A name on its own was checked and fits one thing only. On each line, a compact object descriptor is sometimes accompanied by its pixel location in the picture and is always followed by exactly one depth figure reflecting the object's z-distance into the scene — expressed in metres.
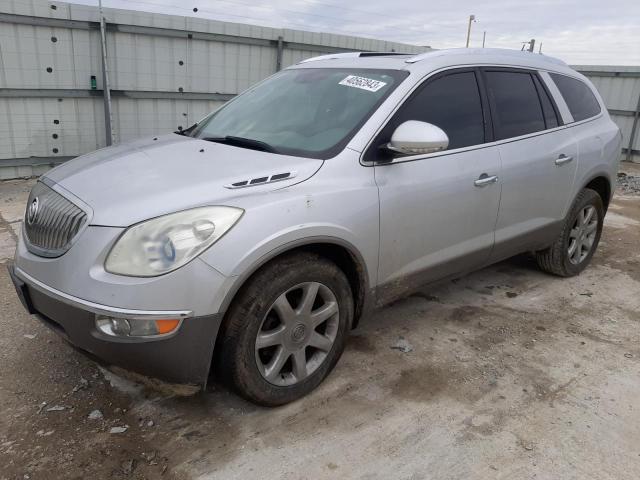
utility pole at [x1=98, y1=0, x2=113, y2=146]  7.62
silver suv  2.17
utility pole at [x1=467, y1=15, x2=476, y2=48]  40.48
